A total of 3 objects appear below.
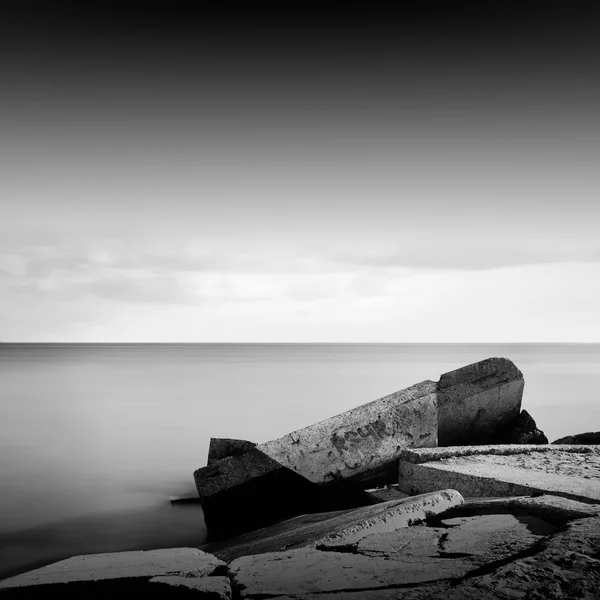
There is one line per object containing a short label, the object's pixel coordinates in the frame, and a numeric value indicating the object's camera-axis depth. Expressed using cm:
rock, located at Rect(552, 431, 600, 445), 577
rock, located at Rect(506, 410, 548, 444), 555
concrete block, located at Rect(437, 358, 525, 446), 520
